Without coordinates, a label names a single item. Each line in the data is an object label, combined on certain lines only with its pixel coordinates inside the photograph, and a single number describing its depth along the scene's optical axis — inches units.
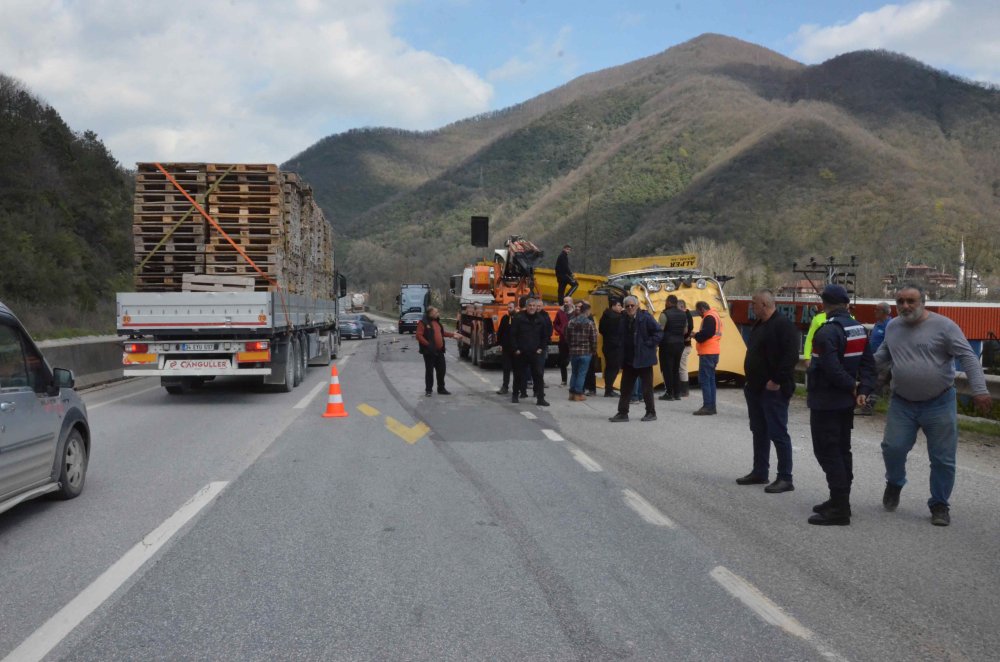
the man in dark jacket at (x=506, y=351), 617.6
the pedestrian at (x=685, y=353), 609.9
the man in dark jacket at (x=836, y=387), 266.8
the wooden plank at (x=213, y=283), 595.5
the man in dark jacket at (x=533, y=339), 582.6
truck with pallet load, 566.3
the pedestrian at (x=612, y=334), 550.0
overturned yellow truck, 690.8
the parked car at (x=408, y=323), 2164.7
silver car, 239.9
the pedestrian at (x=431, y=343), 635.5
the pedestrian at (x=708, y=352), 536.7
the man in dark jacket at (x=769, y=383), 305.4
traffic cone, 508.4
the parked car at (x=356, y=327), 1845.5
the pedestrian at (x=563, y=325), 674.2
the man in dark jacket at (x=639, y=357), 499.5
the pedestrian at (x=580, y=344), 613.6
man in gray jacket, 260.4
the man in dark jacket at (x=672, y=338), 598.2
